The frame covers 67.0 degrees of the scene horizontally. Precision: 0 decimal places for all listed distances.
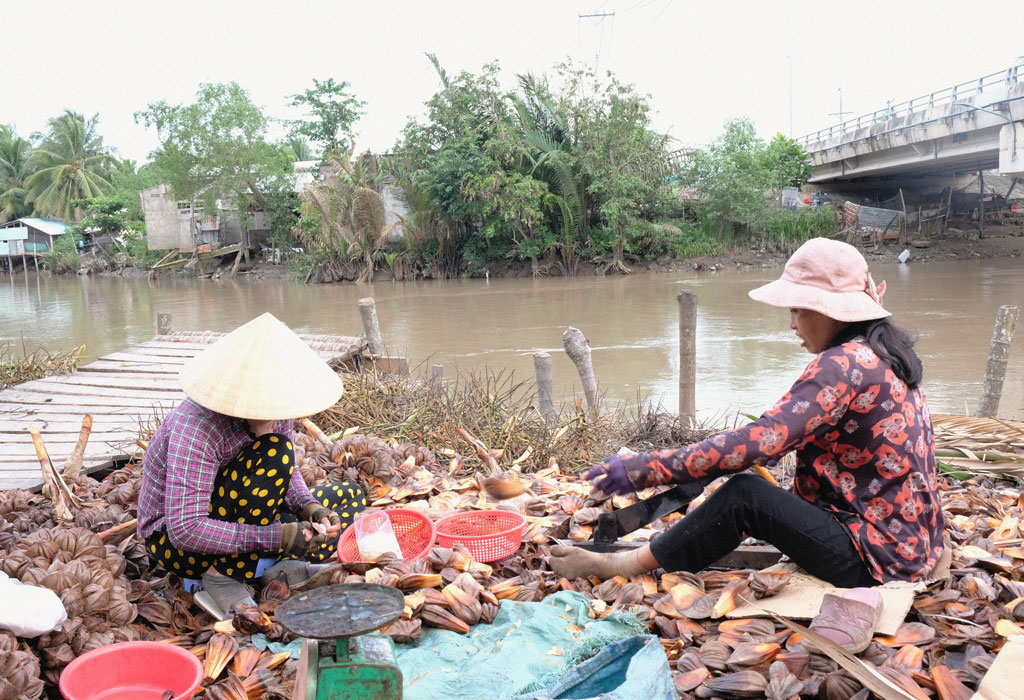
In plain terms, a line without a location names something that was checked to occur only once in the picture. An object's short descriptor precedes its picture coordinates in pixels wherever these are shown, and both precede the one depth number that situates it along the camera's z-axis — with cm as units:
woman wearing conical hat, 200
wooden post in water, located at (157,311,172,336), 737
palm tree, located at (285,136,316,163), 3512
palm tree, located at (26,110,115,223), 3766
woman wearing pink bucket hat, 180
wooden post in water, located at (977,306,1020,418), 488
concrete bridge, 1360
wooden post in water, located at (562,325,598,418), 493
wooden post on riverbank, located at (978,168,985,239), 2190
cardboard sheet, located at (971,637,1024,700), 148
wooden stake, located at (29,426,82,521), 262
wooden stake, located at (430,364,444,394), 454
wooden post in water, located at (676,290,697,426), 539
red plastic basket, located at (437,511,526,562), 236
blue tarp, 166
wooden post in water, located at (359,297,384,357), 625
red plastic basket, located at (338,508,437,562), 234
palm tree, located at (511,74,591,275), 1852
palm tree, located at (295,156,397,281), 2088
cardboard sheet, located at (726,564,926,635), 173
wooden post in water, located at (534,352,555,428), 495
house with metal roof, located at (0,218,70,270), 3553
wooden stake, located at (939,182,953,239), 2220
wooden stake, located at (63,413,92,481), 291
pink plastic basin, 167
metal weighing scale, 126
